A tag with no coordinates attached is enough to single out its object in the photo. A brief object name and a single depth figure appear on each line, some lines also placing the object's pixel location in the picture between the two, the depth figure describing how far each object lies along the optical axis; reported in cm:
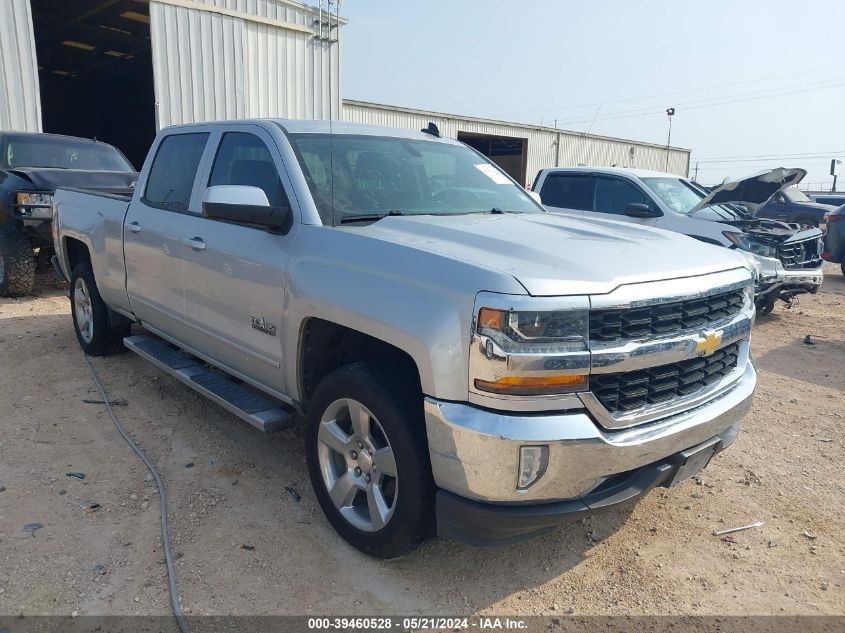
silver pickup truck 227
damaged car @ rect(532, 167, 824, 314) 765
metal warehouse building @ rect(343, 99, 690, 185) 2075
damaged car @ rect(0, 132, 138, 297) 783
